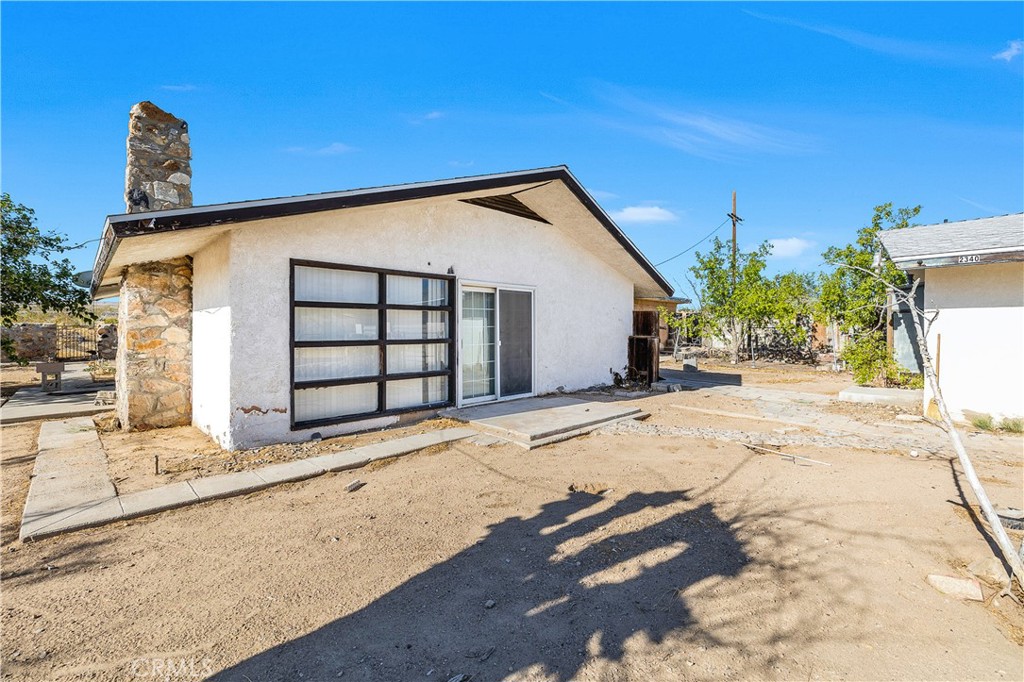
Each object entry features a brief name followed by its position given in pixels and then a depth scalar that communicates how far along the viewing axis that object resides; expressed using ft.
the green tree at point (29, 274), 33.17
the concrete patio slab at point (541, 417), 21.39
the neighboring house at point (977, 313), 23.43
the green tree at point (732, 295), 59.47
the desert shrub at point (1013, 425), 23.02
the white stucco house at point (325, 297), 18.58
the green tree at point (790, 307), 56.80
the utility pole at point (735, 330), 63.36
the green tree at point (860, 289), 44.88
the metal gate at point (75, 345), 61.21
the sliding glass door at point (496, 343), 27.76
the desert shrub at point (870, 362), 37.14
